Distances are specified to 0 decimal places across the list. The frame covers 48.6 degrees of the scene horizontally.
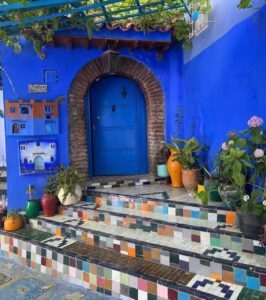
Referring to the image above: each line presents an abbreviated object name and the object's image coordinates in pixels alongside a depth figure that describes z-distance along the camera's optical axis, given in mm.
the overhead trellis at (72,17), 3642
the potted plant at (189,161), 4414
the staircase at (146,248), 2742
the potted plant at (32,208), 4641
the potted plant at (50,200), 4586
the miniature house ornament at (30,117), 4812
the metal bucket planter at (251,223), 2877
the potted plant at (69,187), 4582
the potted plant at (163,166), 5355
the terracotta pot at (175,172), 4897
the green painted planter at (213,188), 3764
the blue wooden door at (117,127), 5766
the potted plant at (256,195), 2875
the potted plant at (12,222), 4457
